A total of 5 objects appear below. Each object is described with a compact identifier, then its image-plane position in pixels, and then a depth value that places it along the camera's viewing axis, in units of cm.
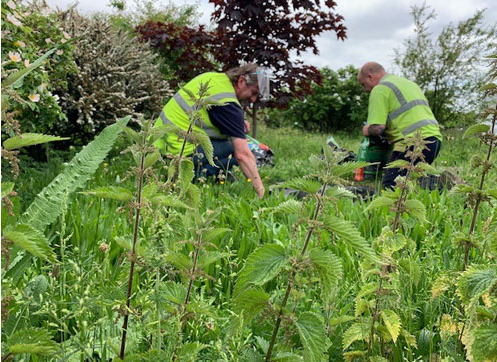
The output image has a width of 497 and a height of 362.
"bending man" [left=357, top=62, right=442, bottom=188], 541
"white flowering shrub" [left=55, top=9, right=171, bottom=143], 605
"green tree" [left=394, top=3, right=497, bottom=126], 1318
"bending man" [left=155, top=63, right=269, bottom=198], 446
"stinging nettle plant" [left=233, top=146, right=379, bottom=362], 97
